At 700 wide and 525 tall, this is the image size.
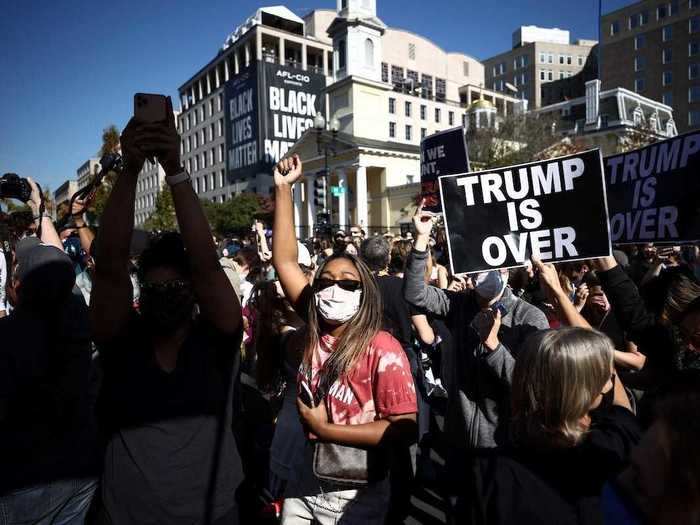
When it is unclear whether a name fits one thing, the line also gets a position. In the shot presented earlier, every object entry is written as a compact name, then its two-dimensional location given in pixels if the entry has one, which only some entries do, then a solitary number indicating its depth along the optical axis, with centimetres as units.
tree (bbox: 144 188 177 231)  3900
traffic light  1311
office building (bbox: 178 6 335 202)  5641
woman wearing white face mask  201
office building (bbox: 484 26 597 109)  9281
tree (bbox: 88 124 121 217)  2619
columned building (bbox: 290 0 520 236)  4472
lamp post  1439
